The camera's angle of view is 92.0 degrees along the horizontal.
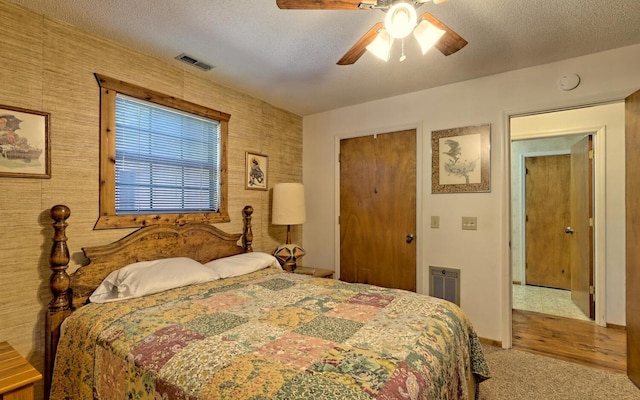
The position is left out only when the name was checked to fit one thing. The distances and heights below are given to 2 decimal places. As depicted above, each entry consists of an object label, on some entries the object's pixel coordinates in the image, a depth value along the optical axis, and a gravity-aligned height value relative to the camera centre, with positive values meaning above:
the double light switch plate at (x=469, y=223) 2.96 -0.21
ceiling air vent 2.46 +1.16
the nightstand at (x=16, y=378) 1.33 -0.79
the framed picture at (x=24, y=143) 1.79 +0.35
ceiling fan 1.46 +0.91
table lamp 3.33 -0.14
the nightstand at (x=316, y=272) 3.31 -0.78
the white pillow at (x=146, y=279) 1.94 -0.52
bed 1.07 -0.60
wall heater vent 3.05 -0.83
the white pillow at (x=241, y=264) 2.51 -0.54
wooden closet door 3.34 -0.09
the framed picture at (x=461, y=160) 2.91 +0.41
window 2.24 +0.36
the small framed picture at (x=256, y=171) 3.31 +0.34
